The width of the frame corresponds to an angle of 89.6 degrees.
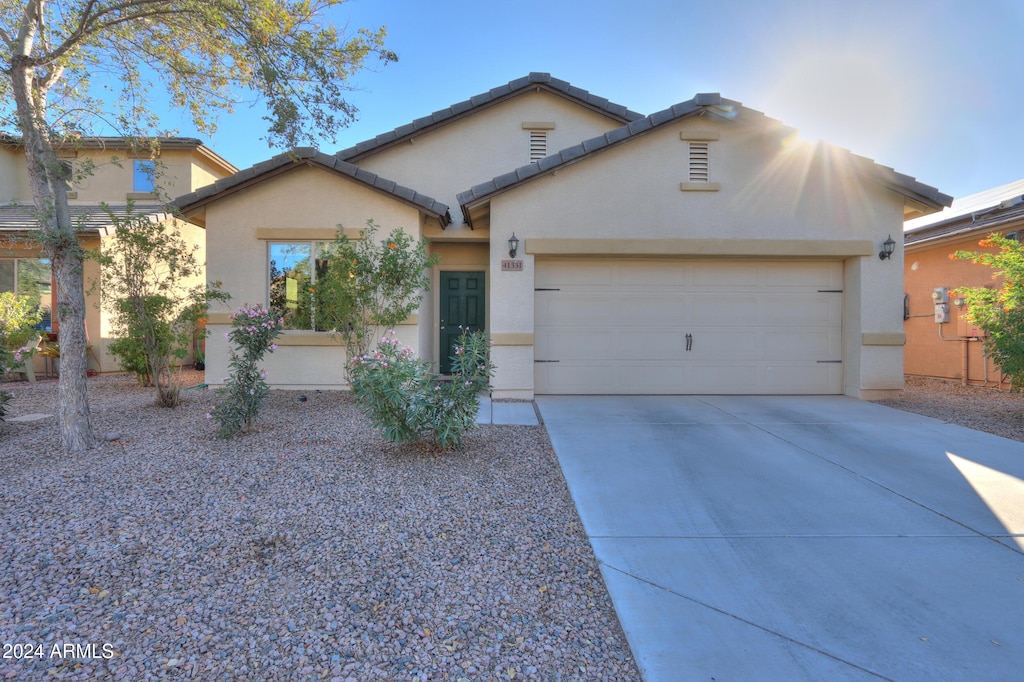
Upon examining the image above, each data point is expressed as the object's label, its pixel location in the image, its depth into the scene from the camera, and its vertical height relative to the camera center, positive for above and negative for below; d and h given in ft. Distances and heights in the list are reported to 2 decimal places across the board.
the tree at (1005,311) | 23.41 +0.90
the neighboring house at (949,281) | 32.40 +3.36
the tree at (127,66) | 17.28 +10.21
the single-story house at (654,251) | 27.43 +4.14
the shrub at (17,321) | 30.78 +0.22
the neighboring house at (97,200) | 36.52 +10.70
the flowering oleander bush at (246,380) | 19.31 -2.09
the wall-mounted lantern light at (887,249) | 27.43 +4.27
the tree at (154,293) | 23.47 +1.57
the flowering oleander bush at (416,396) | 16.61 -2.26
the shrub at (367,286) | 25.61 +2.06
